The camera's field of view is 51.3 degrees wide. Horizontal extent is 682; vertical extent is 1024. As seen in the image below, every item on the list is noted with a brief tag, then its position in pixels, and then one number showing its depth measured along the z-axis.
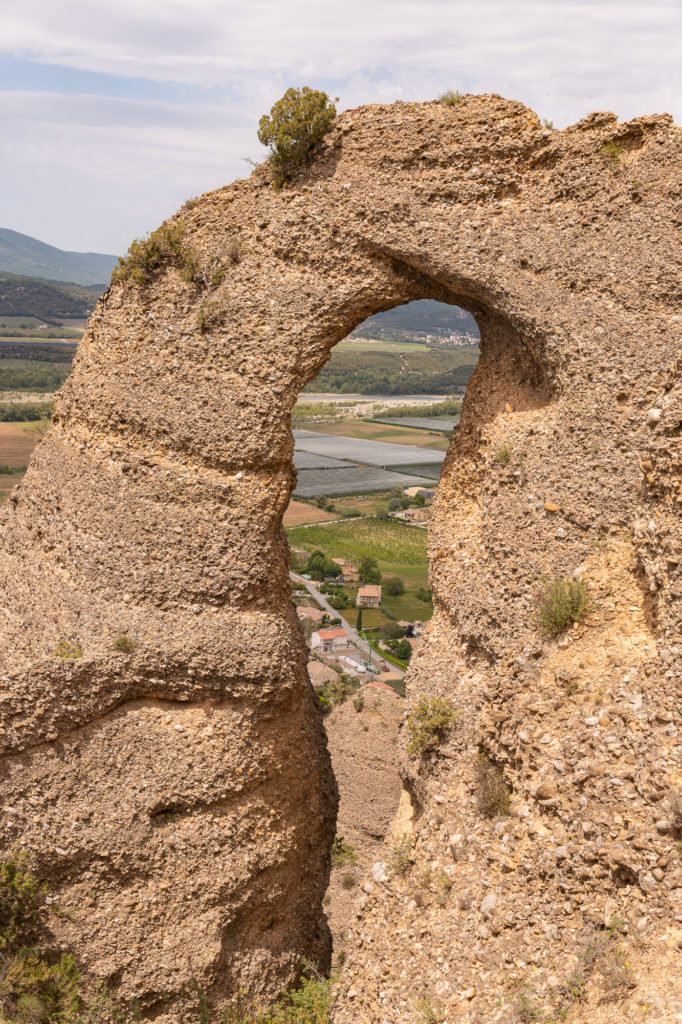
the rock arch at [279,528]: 10.59
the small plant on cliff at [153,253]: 13.09
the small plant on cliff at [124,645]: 12.08
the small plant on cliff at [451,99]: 12.40
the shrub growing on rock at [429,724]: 11.64
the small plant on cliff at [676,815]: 7.48
